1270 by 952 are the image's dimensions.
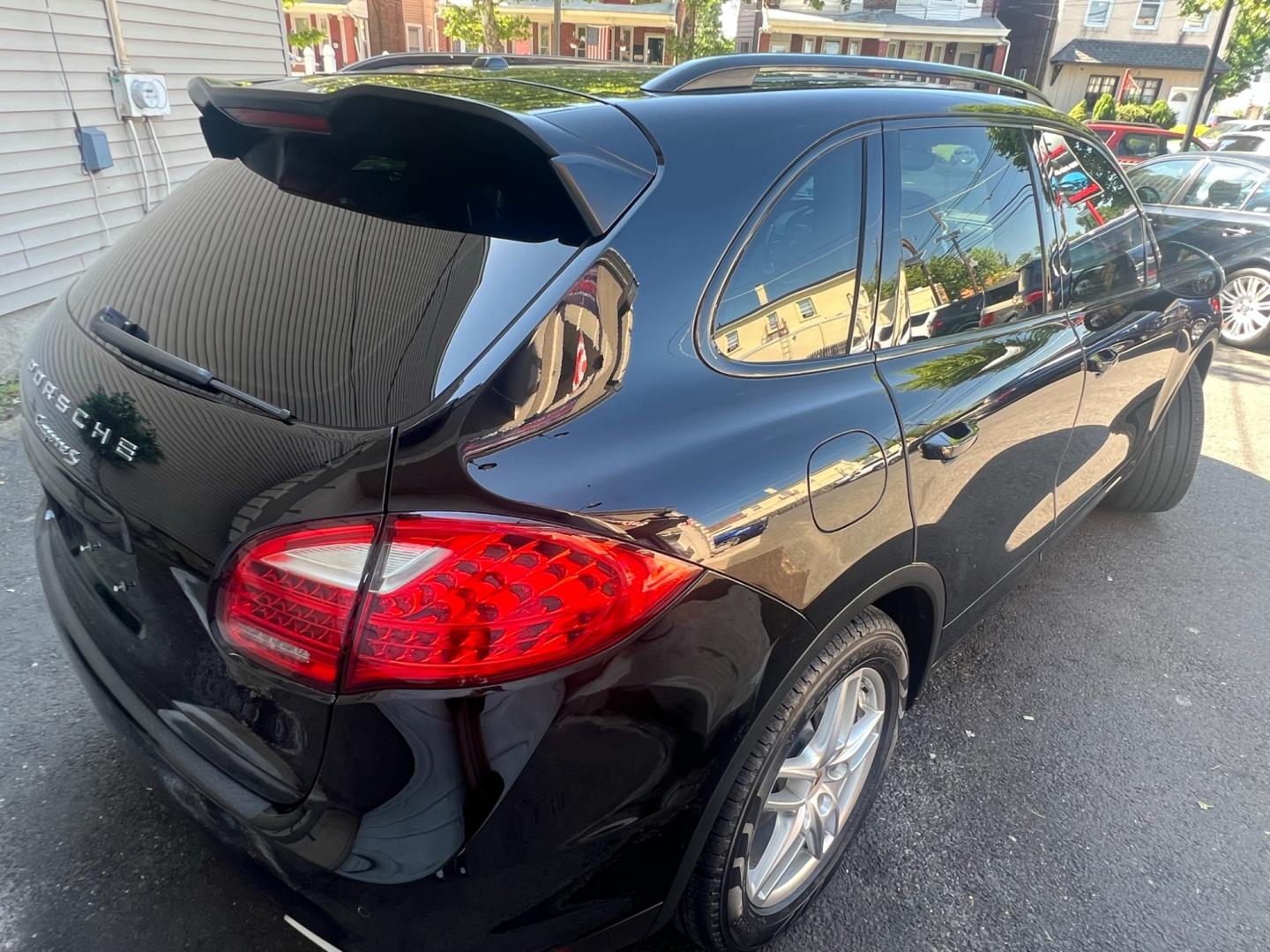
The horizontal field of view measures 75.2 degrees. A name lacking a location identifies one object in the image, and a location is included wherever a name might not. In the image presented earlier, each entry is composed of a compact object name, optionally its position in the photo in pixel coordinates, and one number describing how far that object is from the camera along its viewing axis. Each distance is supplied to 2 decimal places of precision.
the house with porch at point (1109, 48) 33.38
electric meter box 6.71
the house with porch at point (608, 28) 31.97
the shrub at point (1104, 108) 26.98
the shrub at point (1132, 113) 26.44
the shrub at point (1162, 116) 26.09
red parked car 14.82
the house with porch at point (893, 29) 31.72
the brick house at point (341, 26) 25.45
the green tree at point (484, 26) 20.50
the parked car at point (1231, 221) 7.27
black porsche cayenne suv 1.23
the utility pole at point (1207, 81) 13.69
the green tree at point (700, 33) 20.42
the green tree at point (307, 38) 19.33
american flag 33.66
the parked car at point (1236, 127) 19.01
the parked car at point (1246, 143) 11.19
